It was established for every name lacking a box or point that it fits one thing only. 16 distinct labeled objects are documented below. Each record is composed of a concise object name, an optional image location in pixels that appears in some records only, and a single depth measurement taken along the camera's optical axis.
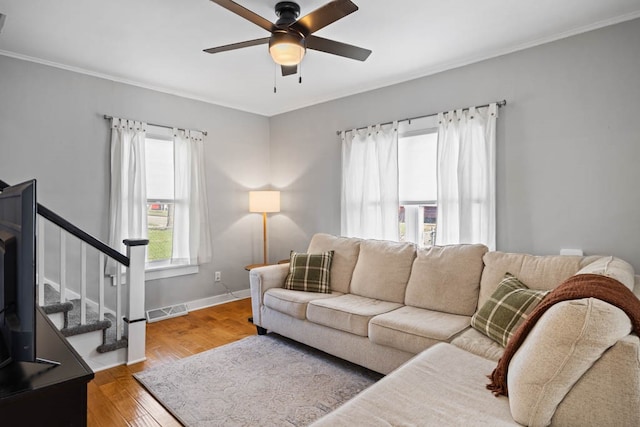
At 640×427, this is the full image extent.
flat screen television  1.00
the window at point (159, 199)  4.14
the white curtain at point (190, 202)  4.29
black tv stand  1.00
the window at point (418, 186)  3.63
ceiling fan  1.93
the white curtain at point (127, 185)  3.73
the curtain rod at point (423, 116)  3.11
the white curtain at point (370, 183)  3.82
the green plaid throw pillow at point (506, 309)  2.04
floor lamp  4.68
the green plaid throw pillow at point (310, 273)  3.40
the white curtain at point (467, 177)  3.14
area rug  2.20
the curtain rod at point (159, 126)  3.71
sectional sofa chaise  1.19
